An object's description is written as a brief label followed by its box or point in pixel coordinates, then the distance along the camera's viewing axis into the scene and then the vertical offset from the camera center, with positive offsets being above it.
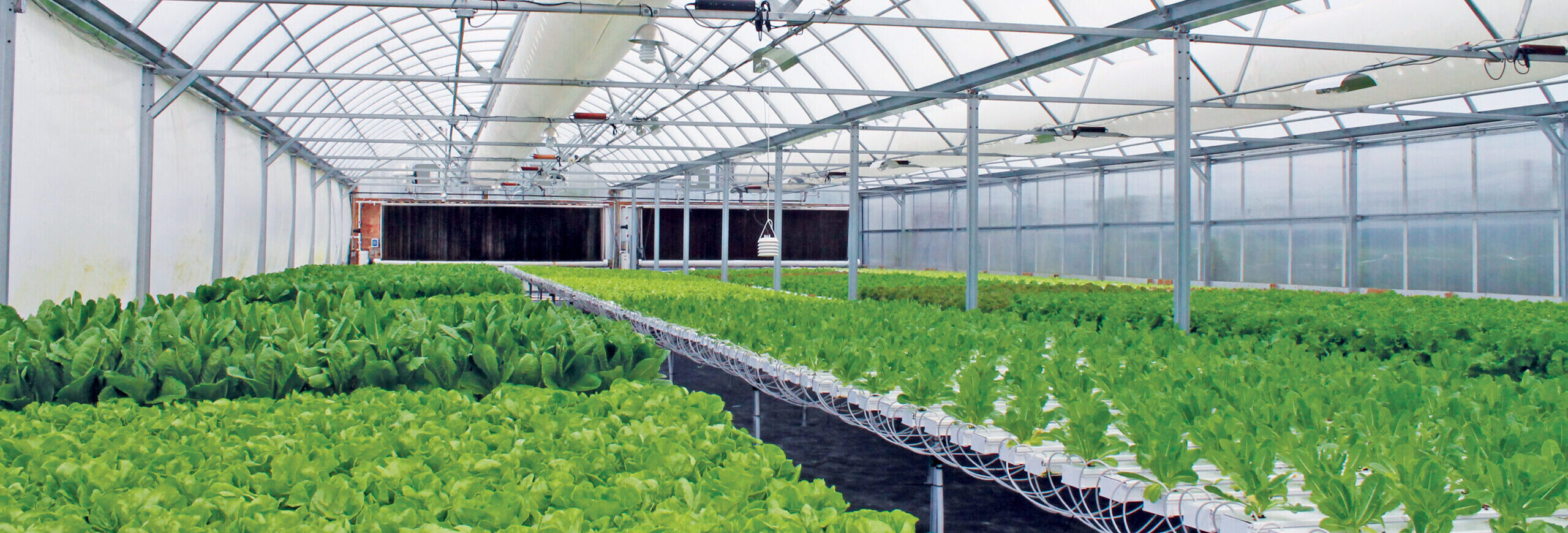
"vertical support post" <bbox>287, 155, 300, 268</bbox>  18.84 +1.58
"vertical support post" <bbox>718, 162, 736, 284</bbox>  18.97 +0.86
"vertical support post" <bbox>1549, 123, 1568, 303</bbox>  12.46 +1.03
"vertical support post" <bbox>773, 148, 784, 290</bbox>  15.29 +1.38
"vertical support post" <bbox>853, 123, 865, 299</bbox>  12.66 +1.08
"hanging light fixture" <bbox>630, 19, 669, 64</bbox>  7.30 +1.99
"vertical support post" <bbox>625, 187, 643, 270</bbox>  29.83 +1.22
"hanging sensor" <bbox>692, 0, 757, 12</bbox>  6.59 +2.00
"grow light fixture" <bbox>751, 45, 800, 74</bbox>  8.99 +2.22
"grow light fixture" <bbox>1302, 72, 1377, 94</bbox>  8.44 +1.88
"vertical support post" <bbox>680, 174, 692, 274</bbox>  20.14 +1.14
